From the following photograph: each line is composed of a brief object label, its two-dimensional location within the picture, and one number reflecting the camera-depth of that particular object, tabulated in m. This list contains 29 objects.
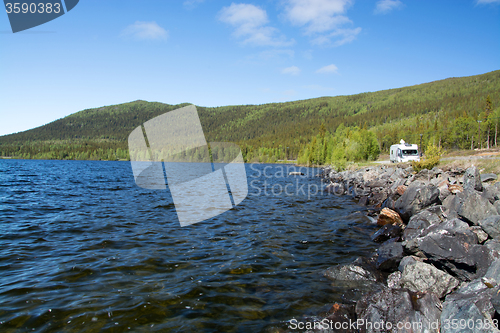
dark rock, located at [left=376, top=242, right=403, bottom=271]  8.56
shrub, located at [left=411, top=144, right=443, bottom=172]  29.00
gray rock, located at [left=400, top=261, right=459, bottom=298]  6.65
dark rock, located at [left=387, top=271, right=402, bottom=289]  7.61
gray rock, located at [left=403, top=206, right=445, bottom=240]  10.65
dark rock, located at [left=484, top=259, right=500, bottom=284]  5.69
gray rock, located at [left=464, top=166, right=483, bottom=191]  12.97
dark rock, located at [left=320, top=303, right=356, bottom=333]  5.39
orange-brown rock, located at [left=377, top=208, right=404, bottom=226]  14.00
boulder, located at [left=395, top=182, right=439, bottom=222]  13.62
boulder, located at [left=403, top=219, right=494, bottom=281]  6.76
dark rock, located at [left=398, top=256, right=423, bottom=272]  7.58
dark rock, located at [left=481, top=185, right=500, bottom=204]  10.54
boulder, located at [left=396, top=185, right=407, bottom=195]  17.98
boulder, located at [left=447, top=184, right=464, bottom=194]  14.30
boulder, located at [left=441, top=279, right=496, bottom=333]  4.70
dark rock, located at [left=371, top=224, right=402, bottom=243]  12.04
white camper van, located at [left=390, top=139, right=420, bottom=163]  48.38
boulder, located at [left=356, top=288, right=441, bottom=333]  5.21
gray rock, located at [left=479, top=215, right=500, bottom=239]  7.78
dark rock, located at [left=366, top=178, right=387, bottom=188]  26.56
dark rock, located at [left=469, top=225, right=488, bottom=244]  8.03
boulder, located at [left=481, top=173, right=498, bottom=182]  15.92
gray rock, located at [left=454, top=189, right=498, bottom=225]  9.25
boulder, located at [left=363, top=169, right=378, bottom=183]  33.15
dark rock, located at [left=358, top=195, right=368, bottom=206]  22.13
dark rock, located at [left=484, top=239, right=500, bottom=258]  6.80
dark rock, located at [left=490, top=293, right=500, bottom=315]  4.58
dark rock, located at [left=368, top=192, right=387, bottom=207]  20.84
